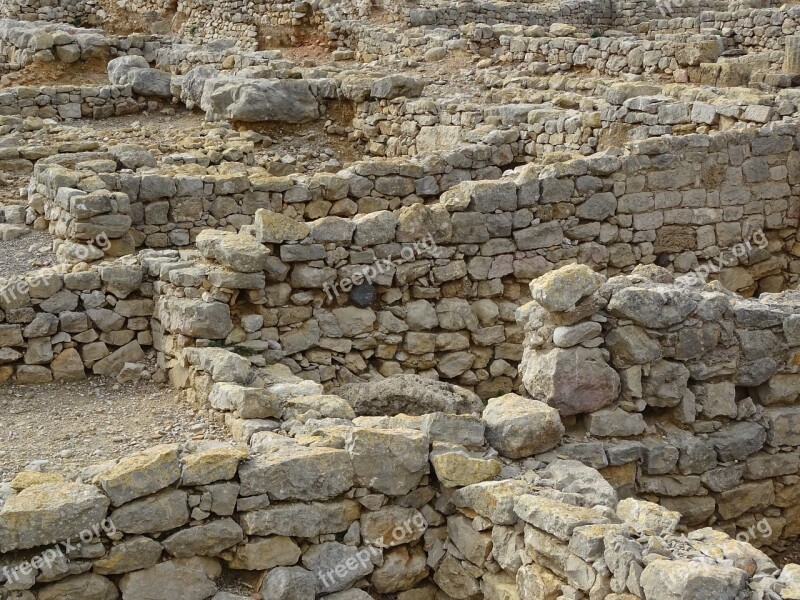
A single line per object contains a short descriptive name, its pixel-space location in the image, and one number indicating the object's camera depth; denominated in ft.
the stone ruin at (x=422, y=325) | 18.42
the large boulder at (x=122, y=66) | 54.19
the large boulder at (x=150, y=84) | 52.54
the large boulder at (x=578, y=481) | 20.40
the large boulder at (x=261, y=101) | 46.09
